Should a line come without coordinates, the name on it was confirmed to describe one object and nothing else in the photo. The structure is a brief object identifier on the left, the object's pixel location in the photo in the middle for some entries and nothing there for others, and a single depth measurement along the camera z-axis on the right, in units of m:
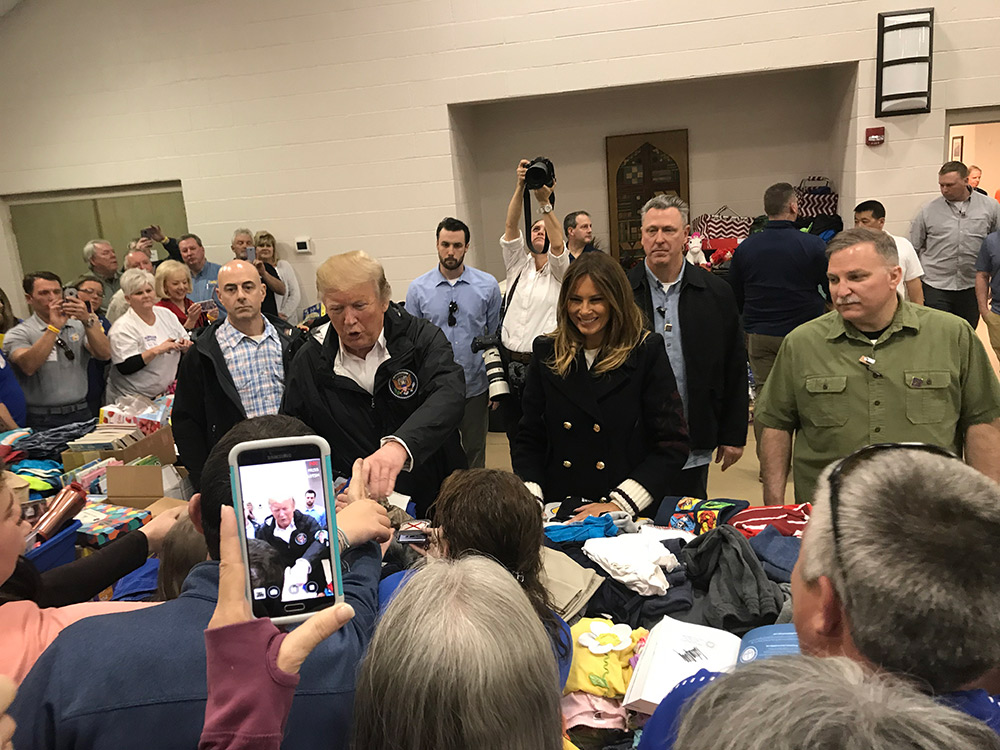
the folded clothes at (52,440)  3.63
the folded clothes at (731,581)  1.73
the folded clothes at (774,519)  2.06
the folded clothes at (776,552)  1.87
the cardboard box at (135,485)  3.22
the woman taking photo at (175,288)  5.07
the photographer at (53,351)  4.10
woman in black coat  2.47
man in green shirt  2.26
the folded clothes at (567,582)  1.77
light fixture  5.69
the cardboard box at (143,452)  3.52
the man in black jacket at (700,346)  3.06
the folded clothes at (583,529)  2.14
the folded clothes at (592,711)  1.55
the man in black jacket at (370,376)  2.32
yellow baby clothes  1.59
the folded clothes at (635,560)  1.85
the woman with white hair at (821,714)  0.58
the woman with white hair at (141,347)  4.21
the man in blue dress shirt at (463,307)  4.48
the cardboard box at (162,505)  3.13
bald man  2.84
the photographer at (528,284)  4.11
